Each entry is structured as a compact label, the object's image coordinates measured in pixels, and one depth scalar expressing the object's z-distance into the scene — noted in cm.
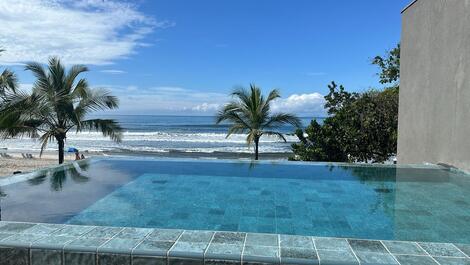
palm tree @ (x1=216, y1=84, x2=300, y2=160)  1288
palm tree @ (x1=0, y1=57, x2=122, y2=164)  1057
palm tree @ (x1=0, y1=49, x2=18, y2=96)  1268
